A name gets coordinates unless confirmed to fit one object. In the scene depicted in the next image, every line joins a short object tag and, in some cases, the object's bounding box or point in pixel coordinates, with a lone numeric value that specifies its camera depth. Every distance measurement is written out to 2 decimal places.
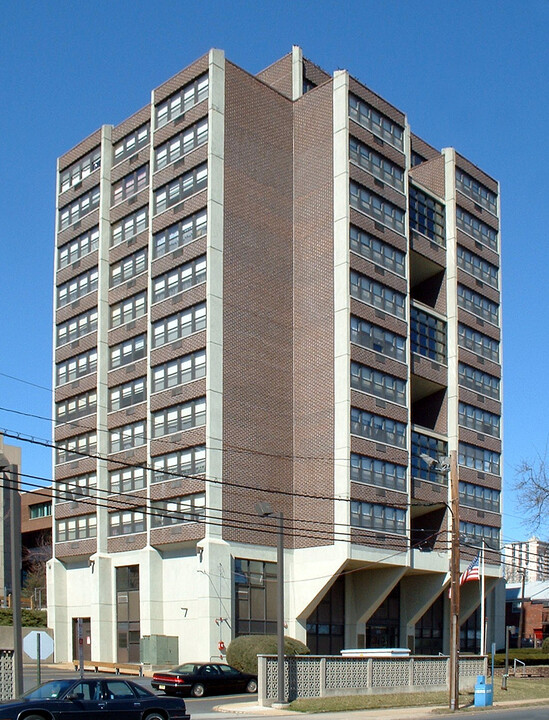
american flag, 47.42
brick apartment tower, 55.31
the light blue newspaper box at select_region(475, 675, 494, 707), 37.34
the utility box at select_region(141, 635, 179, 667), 54.03
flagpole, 55.42
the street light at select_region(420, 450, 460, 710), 35.88
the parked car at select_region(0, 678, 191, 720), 23.06
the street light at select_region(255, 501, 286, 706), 34.62
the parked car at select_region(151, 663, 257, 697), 40.31
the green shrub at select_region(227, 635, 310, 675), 47.38
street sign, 28.08
